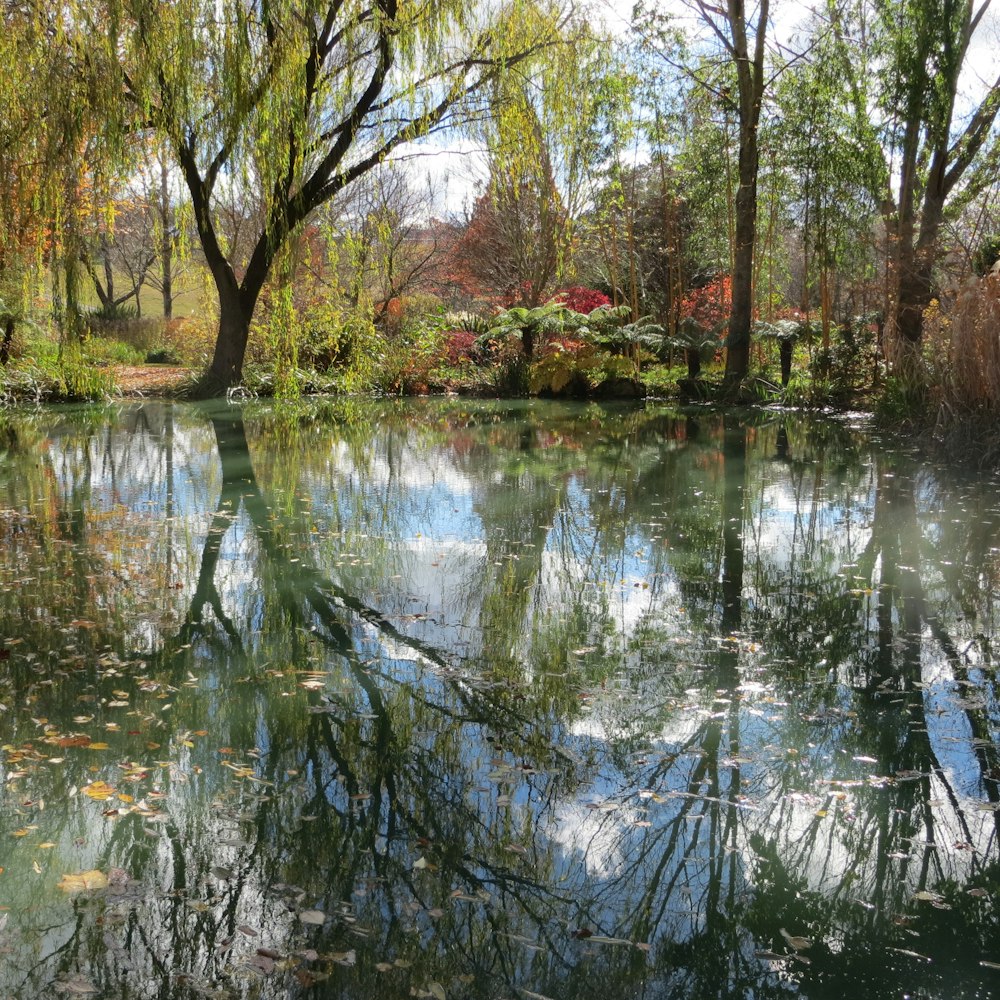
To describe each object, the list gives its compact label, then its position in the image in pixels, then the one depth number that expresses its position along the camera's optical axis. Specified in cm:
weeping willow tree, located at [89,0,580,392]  872
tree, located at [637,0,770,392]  1409
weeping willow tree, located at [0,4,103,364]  823
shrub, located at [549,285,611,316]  1923
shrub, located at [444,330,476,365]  1859
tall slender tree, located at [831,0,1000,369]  1216
